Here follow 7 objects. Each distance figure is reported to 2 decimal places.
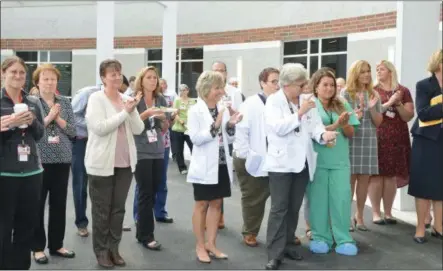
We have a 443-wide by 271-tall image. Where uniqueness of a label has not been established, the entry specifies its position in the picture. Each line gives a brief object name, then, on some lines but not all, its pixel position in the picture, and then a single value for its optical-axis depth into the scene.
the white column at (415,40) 5.65
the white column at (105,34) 9.16
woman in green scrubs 4.41
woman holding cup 3.17
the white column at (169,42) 10.77
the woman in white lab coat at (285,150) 3.89
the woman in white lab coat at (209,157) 4.02
